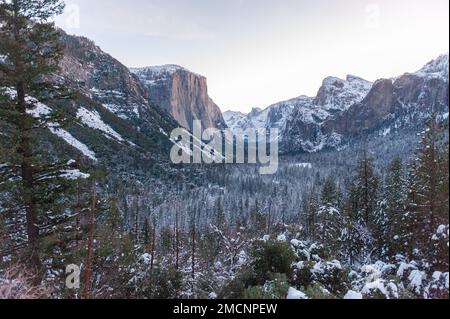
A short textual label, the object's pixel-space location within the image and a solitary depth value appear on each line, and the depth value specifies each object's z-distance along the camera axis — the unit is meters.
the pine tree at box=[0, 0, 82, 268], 11.98
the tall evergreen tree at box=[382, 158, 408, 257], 19.60
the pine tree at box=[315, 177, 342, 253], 26.12
